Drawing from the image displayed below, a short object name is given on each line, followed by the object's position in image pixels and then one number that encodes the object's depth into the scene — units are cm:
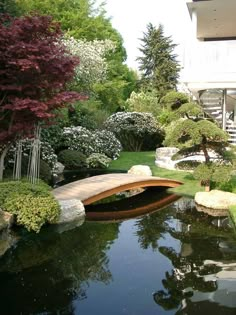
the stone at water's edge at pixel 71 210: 877
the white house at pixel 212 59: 1213
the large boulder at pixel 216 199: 1025
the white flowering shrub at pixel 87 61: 1873
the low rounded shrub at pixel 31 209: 775
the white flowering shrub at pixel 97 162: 1722
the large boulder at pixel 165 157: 1612
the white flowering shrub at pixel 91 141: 1789
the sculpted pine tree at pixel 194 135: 1058
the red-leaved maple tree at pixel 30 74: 793
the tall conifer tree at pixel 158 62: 4156
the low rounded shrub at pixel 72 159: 1708
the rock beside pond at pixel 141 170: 1441
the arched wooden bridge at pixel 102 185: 1016
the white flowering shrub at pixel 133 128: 2212
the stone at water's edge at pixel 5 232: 720
